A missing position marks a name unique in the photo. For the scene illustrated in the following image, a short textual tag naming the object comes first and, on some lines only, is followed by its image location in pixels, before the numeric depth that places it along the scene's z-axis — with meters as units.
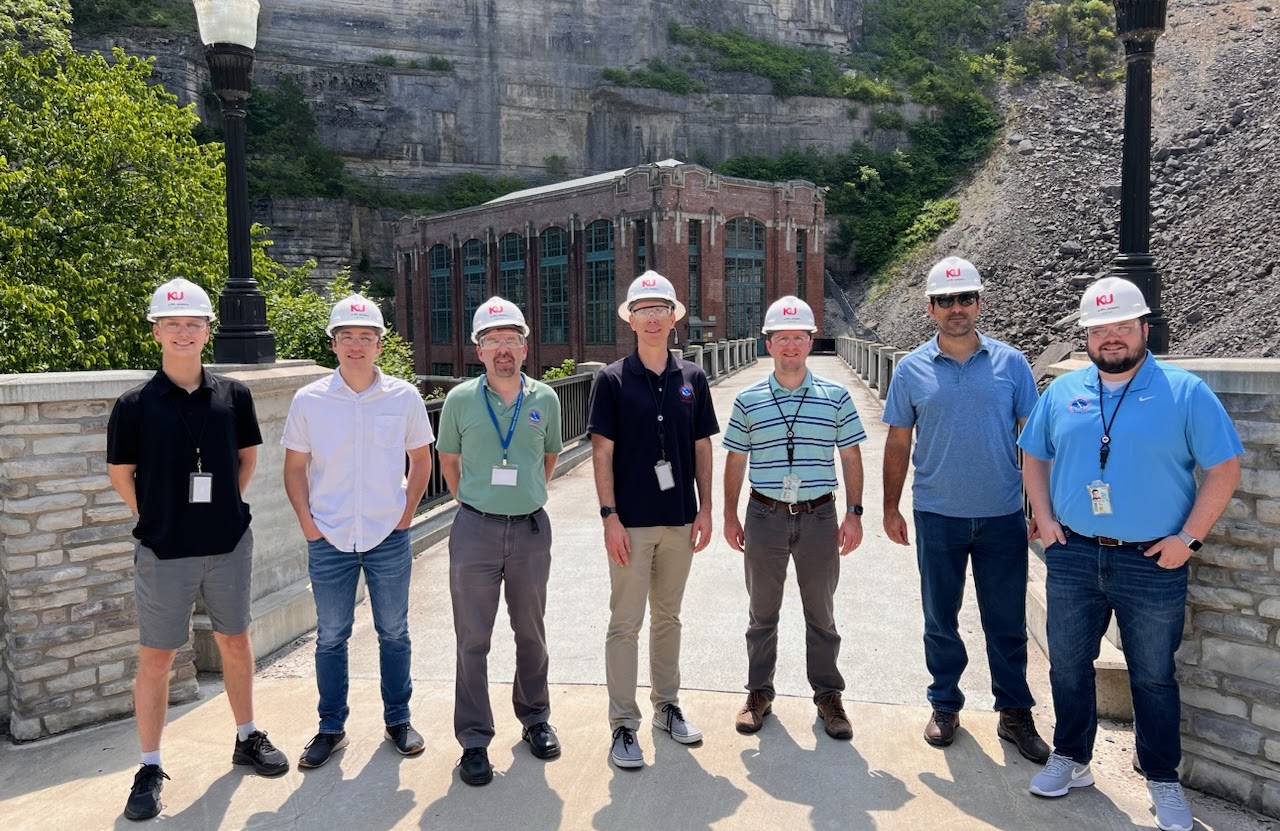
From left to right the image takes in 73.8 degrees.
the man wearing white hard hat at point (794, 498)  4.43
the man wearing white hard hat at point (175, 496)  3.93
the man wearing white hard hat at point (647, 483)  4.25
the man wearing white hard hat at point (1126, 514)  3.58
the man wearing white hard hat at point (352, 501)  4.27
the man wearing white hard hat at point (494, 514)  4.22
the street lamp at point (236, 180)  6.11
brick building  39.81
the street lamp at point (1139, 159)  5.61
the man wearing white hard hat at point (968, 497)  4.24
